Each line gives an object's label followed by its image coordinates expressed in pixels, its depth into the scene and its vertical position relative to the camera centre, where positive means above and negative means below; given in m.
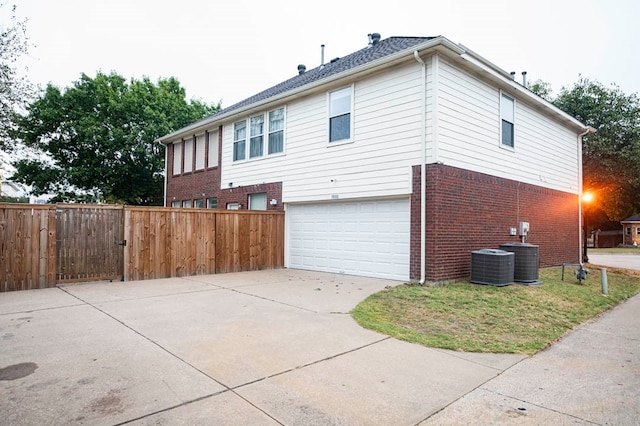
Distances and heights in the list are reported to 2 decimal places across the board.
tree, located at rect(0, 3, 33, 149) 12.87 +5.18
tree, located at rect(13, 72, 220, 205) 21.25 +4.57
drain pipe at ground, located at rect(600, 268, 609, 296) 8.62 -1.43
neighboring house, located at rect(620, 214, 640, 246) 46.34 -0.85
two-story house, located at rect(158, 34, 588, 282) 8.63 +1.68
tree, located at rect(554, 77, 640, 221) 16.91 +4.19
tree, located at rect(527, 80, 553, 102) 20.53 +7.44
